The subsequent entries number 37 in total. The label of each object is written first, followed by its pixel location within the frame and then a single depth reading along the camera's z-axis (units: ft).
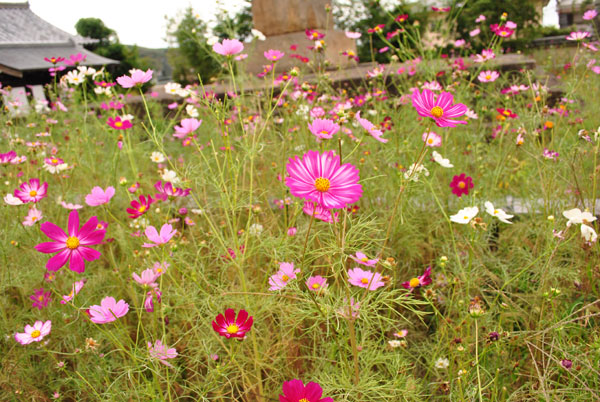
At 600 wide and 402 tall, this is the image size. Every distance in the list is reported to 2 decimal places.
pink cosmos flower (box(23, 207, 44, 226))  4.23
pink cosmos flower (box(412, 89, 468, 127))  2.36
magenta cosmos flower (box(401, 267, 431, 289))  3.07
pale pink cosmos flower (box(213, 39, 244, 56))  3.28
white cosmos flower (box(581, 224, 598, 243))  2.82
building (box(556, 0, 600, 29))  58.23
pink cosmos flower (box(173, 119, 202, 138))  3.54
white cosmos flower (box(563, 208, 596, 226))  2.91
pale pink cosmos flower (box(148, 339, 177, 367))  2.75
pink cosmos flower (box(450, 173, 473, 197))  4.27
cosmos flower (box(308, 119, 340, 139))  2.79
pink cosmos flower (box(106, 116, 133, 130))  4.35
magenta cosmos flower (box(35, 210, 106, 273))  2.51
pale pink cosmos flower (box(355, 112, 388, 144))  2.90
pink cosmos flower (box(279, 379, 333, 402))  2.09
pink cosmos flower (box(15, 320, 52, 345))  3.28
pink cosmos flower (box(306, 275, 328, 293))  2.69
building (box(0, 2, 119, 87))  21.34
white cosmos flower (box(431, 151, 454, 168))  4.20
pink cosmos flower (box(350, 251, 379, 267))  2.46
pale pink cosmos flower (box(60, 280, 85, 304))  3.05
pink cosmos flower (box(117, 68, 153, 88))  3.09
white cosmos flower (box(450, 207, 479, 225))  3.01
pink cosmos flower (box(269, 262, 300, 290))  2.86
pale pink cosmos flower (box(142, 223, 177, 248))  2.81
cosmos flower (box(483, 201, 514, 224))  3.20
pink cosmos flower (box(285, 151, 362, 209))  2.12
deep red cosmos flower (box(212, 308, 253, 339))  2.42
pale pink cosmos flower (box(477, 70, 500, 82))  6.49
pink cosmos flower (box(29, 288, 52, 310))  3.83
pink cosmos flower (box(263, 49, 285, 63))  4.13
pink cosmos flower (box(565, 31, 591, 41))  6.32
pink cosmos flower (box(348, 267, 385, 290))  2.85
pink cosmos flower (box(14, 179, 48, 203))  4.02
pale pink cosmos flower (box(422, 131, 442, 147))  4.92
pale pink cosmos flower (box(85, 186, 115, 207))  3.41
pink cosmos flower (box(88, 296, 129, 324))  2.76
